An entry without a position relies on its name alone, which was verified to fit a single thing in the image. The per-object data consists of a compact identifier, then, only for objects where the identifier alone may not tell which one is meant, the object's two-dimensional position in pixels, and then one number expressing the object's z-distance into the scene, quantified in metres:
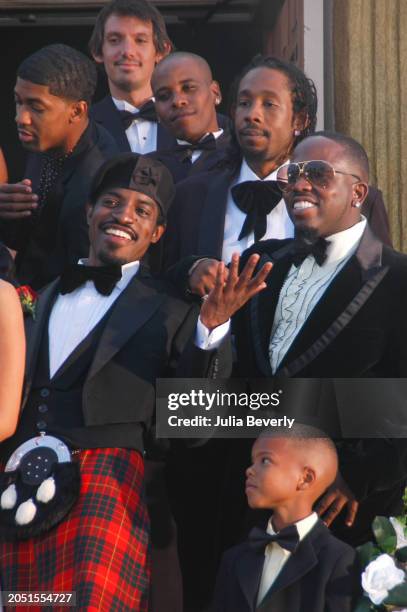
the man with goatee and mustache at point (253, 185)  9.91
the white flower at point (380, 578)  8.16
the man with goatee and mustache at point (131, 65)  11.66
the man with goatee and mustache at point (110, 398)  8.52
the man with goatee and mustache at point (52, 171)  10.00
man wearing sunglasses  8.80
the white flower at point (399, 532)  8.55
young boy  8.30
